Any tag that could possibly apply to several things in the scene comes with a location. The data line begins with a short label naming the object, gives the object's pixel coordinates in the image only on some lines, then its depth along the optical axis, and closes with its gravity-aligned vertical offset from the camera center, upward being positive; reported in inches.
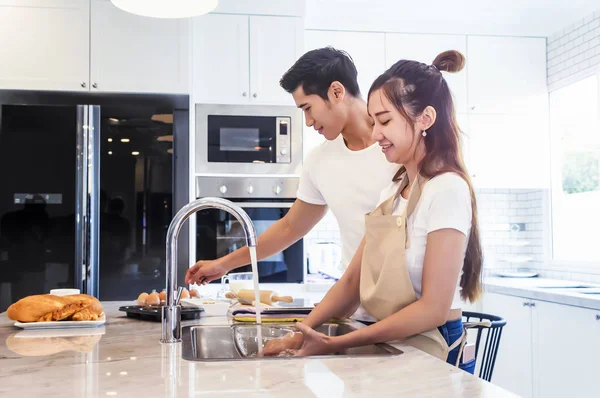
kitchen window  162.7 +9.2
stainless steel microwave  143.9 +15.2
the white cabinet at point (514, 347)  142.3 -32.8
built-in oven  141.9 -2.6
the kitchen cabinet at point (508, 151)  172.2 +14.7
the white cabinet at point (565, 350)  120.1 -29.3
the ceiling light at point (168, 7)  77.0 +24.6
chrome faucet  53.1 -3.8
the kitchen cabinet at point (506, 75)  172.2 +35.6
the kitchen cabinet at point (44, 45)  137.2 +34.9
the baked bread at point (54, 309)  63.0 -10.4
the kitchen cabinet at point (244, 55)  145.7 +34.7
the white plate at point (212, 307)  76.1 -12.2
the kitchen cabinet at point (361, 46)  166.4 +41.9
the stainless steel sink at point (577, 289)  134.4 -18.6
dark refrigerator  131.6 +2.2
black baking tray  69.9 -11.9
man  75.8 +7.0
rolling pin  77.2 -11.4
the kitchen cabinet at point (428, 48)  167.9 +41.7
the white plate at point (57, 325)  62.6 -11.8
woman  51.5 -2.6
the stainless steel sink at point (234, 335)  61.7 -13.0
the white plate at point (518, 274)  177.2 -19.4
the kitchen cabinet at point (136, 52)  138.9 +33.8
